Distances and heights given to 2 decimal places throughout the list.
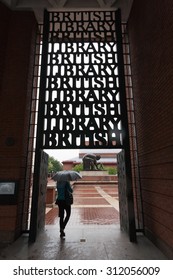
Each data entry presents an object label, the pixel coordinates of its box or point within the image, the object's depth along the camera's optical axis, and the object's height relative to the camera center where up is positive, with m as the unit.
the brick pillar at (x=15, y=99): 4.69 +2.03
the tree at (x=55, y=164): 54.91 +3.47
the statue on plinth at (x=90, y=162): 19.45 +1.37
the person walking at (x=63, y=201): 4.61 -0.58
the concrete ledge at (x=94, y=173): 18.79 +0.28
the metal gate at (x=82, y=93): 4.95 +2.23
